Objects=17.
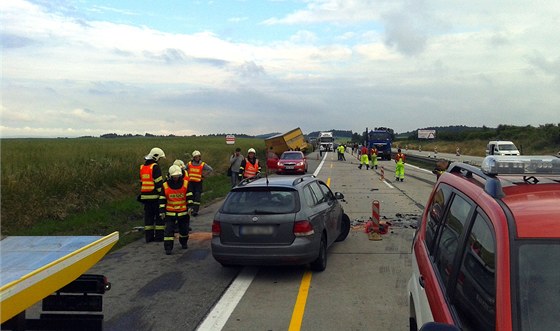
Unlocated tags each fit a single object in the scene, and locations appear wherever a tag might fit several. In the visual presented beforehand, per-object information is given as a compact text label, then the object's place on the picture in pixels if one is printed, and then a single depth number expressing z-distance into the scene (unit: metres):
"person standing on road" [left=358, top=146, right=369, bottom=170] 33.82
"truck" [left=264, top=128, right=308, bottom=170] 43.19
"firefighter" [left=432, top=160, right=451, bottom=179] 11.58
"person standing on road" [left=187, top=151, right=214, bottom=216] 13.22
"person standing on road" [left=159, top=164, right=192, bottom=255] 8.82
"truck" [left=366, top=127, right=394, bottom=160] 47.84
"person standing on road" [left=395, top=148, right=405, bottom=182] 23.83
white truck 73.56
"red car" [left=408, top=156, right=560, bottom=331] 2.23
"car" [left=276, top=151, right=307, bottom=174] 28.58
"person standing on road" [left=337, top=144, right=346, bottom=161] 46.32
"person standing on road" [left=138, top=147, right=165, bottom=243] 9.80
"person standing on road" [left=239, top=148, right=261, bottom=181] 15.34
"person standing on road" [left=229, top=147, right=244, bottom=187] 16.09
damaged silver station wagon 7.08
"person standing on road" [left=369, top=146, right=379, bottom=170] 33.34
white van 35.97
